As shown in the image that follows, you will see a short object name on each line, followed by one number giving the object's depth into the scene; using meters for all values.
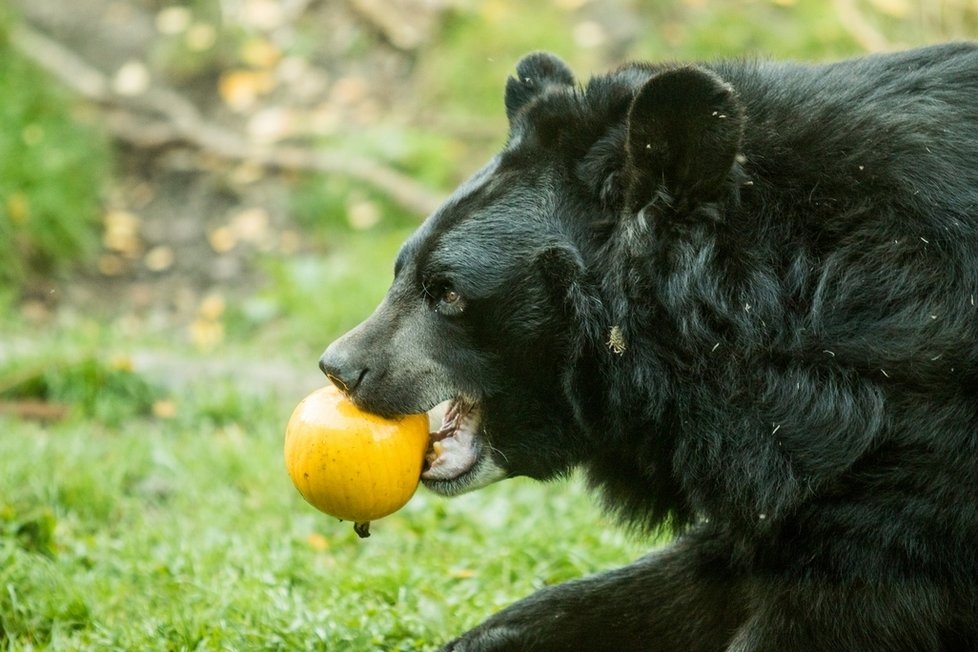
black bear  6.08
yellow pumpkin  6.94
